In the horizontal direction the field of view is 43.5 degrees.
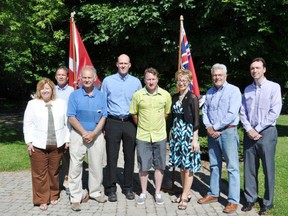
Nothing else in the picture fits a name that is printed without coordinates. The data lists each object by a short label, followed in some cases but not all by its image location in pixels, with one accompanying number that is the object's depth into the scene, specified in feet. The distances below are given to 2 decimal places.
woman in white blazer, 17.57
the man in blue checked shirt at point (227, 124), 17.08
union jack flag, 24.54
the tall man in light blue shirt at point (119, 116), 18.80
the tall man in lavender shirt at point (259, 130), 16.57
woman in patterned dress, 17.46
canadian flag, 22.95
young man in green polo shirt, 17.80
